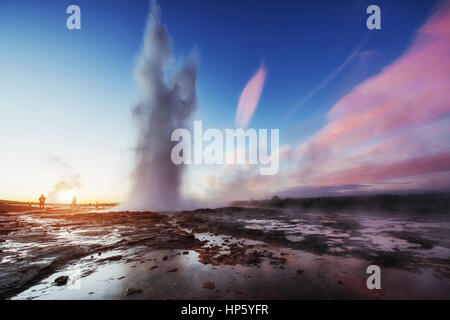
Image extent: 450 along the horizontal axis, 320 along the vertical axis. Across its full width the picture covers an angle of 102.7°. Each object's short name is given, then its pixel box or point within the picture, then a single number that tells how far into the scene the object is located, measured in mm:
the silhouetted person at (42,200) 43156
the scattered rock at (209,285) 5680
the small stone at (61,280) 6023
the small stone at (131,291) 5269
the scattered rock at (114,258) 8453
